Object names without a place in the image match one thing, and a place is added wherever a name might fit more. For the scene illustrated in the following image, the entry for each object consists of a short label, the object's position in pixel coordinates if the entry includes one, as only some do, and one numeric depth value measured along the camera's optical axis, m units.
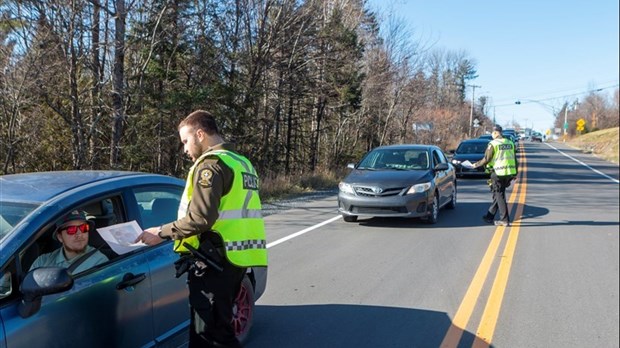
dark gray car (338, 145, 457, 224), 9.35
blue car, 2.52
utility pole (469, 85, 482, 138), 67.75
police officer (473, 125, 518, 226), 9.73
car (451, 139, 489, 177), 20.49
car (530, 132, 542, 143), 72.06
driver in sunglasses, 2.94
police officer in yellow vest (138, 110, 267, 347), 2.76
